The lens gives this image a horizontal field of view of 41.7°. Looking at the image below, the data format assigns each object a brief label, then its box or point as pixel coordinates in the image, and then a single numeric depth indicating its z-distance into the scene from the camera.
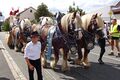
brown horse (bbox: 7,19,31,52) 8.19
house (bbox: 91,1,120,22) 18.19
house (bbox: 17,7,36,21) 52.92
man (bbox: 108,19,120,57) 7.72
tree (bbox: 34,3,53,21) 38.92
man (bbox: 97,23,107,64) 6.39
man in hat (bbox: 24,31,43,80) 3.84
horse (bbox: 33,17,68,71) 5.45
